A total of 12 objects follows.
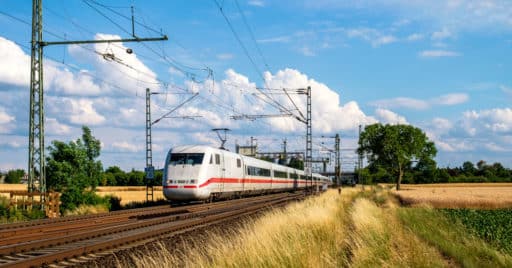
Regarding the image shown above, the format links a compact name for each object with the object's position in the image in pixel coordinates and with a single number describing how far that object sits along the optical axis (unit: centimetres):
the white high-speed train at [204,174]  2977
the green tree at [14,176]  12675
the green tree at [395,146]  9481
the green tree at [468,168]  15831
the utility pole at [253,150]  7584
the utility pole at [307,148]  4331
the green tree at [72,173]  2739
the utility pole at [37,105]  2364
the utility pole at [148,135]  3519
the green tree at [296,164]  12729
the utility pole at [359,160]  9312
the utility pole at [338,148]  5691
